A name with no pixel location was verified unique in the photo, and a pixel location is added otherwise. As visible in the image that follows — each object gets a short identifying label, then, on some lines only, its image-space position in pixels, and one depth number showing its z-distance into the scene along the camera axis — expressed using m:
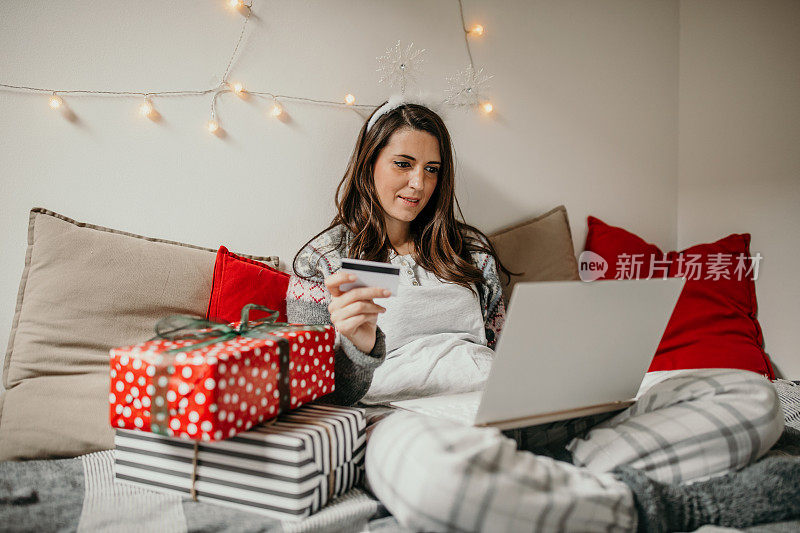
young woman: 0.66
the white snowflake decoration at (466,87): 1.69
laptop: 0.72
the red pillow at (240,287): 1.14
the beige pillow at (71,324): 0.98
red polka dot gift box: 0.72
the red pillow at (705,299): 1.65
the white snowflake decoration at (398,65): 1.57
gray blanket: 0.72
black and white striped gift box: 0.74
